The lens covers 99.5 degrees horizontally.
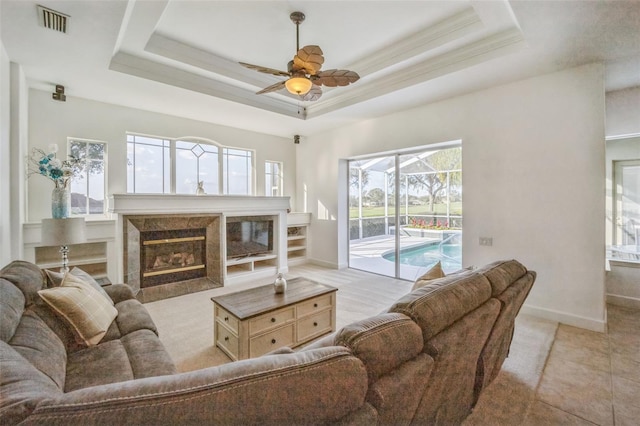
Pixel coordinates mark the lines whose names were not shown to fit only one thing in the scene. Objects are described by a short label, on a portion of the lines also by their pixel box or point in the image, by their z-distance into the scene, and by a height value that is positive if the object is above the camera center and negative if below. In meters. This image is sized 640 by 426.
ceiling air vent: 2.21 +1.64
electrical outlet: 3.62 -0.40
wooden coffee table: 2.24 -0.97
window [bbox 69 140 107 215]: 3.95 +0.49
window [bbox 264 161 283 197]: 6.04 +0.78
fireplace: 3.91 -0.67
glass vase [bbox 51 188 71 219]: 2.85 +0.11
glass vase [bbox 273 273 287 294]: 2.68 -0.73
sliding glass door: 4.24 +0.00
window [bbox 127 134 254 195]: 4.45 +0.83
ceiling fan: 2.32 +1.29
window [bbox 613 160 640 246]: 3.55 +0.12
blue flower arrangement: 2.78 +0.46
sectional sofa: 0.61 -0.48
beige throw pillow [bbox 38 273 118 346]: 1.72 -0.63
